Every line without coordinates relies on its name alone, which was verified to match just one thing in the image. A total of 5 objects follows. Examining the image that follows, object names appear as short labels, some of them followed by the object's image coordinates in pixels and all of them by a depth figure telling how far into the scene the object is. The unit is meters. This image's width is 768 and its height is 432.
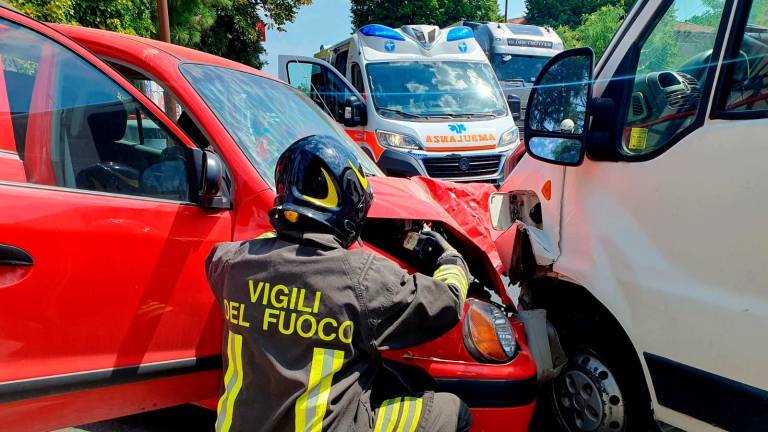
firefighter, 1.52
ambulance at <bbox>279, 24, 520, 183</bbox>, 7.15
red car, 1.85
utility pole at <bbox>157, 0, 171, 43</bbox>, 7.33
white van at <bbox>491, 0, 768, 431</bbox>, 1.70
